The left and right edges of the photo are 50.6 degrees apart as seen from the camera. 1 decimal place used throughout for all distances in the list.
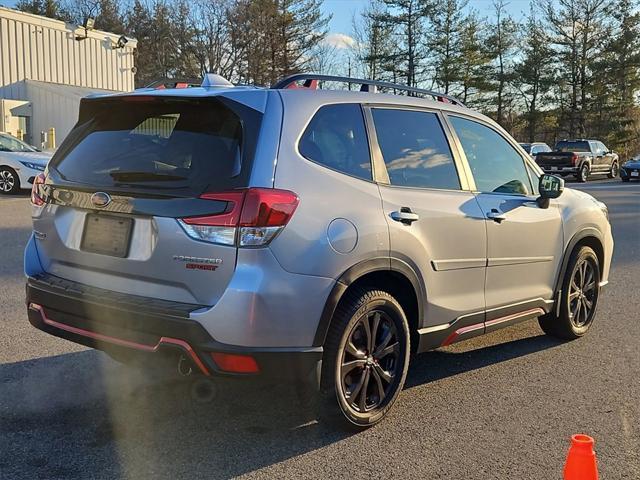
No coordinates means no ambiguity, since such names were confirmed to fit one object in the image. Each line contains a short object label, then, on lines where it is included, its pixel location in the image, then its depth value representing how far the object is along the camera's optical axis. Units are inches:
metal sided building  1138.0
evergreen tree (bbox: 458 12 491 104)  1948.8
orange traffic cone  95.7
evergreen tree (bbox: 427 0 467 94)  1899.6
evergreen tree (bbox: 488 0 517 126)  2068.2
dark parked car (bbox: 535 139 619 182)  1096.8
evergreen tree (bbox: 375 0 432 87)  1881.2
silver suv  124.6
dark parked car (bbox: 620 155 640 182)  1118.4
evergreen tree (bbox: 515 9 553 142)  1982.0
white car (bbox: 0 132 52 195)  613.6
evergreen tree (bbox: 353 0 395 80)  1895.9
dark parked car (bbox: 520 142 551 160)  1190.3
